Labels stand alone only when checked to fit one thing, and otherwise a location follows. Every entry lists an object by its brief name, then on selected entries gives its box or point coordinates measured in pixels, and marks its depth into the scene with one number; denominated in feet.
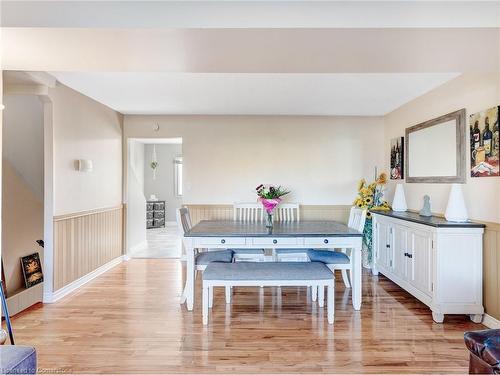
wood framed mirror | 9.48
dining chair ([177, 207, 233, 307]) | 9.65
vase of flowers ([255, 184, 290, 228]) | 10.17
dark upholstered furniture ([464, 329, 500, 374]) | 4.51
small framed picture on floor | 10.35
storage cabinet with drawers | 26.04
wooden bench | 8.25
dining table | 9.11
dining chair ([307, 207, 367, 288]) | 9.74
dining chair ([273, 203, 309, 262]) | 10.98
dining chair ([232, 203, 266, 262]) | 10.78
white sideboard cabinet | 8.38
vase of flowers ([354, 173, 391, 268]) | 13.57
